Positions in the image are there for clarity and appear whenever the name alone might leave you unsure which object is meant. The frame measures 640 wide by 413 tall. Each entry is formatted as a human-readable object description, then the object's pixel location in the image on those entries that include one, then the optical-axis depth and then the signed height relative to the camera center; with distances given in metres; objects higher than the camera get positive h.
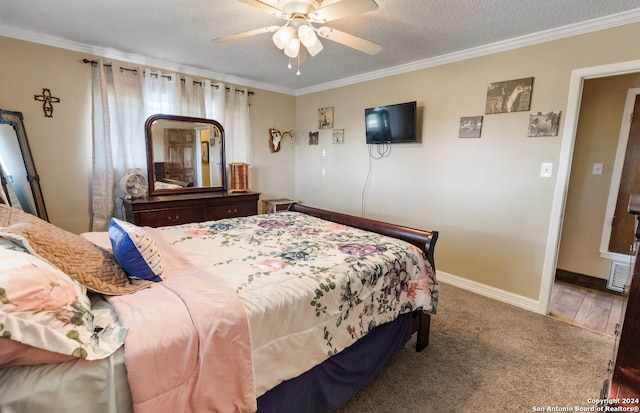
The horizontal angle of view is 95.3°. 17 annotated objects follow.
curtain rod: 2.74 +0.90
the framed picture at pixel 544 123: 2.33 +0.39
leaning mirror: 2.34 -0.11
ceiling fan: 1.58 +0.84
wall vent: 2.92 -0.99
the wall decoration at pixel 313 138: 4.23 +0.39
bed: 0.75 -0.53
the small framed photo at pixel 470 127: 2.72 +0.41
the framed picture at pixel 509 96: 2.45 +0.65
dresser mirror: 3.19 +0.07
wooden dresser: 2.82 -0.50
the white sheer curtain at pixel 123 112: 2.83 +0.49
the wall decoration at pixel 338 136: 3.89 +0.39
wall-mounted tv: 3.04 +0.48
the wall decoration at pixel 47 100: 2.60 +0.49
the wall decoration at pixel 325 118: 3.99 +0.65
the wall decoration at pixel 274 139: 4.22 +0.36
